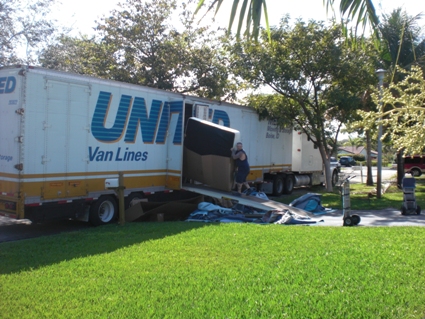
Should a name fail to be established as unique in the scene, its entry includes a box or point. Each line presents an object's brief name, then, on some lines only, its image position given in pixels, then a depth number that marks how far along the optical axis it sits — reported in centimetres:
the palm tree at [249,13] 287
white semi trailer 1037
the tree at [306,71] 1850
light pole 1612
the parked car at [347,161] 6184
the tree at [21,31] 1981
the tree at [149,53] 2259
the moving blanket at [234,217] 1167
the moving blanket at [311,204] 1372
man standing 1433
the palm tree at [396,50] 1792
